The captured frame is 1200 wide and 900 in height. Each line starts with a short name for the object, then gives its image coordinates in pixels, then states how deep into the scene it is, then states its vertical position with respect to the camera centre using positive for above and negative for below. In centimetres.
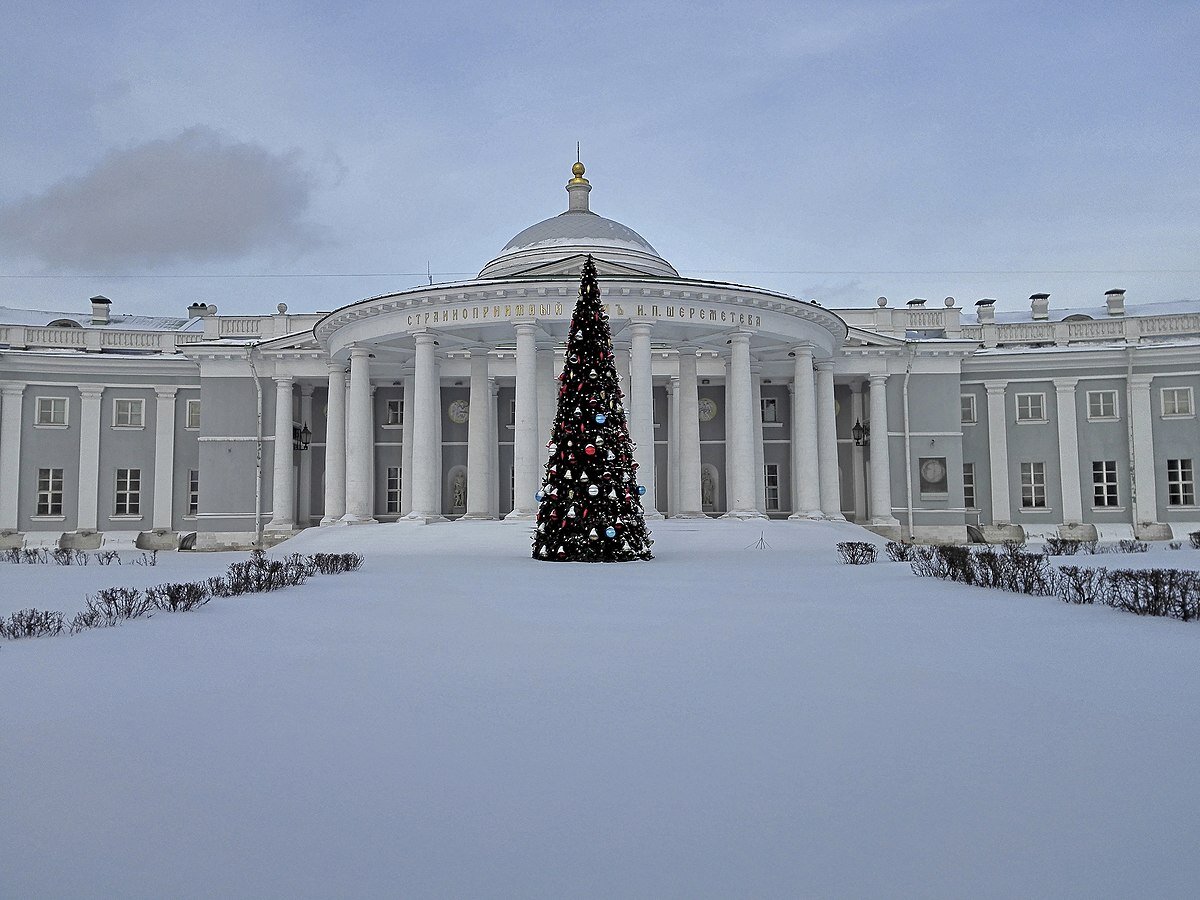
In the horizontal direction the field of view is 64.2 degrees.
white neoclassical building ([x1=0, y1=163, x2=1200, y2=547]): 4128 +358
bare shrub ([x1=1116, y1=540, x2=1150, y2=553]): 2625 -149
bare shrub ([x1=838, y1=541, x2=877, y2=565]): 2116 -126
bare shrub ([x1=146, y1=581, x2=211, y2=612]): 1257 -126
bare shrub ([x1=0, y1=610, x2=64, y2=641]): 1034 -132
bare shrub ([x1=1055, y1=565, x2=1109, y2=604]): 1272 -130
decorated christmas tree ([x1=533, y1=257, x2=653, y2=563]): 2166 +62
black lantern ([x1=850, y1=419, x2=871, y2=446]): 4278 +285
